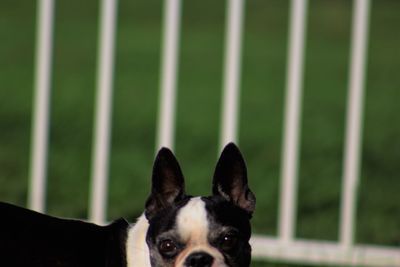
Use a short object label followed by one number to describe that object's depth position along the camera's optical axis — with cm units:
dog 602
